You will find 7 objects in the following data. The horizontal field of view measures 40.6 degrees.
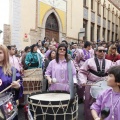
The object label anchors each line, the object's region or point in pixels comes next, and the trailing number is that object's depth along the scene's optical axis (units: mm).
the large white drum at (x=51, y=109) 1984
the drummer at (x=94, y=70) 2734
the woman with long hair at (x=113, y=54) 3730
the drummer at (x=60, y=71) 2714
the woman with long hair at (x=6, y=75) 1843
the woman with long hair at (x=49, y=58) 3931
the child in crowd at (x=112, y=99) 1433
